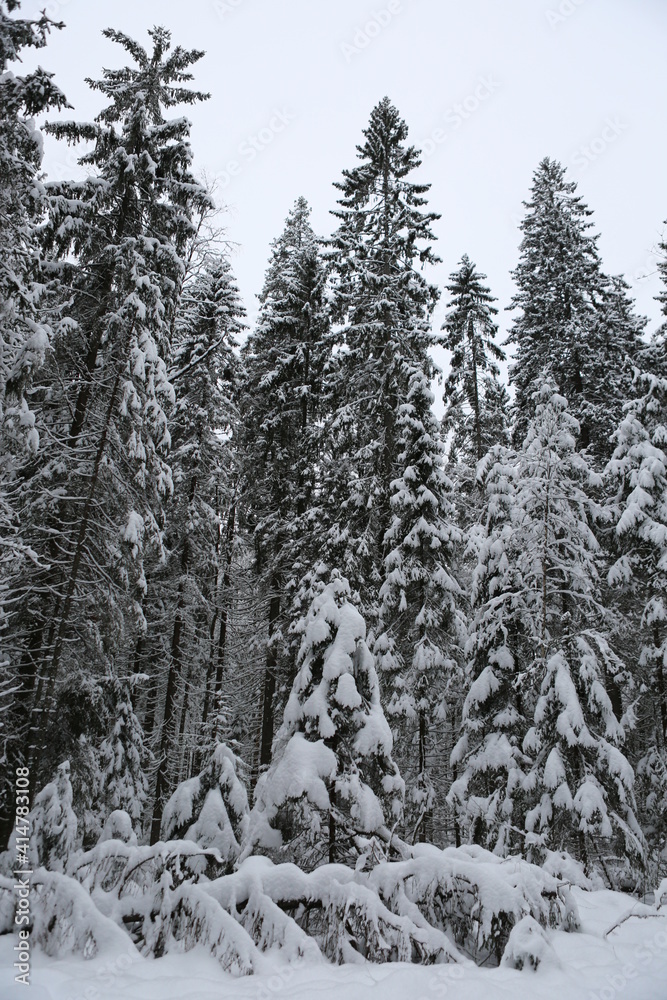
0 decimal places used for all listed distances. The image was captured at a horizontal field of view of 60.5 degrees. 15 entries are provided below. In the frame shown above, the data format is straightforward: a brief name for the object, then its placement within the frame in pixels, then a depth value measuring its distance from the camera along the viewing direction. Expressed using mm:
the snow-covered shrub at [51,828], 6582
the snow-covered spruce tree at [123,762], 16438
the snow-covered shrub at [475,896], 4488
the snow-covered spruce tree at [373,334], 16984
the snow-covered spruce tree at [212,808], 6898
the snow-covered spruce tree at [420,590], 14508
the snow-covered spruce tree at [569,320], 19609
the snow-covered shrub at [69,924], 3941
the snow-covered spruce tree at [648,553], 13672
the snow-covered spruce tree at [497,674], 12391
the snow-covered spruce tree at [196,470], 17672
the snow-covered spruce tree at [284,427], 17562
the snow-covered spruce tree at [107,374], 10805
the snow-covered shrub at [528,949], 3994
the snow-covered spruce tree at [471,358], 20484
